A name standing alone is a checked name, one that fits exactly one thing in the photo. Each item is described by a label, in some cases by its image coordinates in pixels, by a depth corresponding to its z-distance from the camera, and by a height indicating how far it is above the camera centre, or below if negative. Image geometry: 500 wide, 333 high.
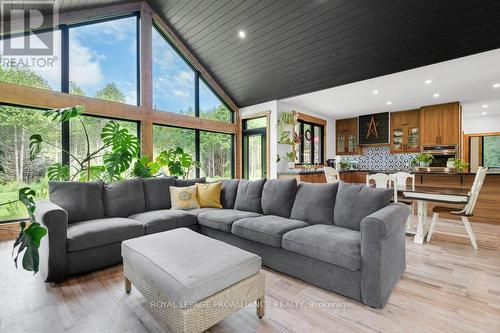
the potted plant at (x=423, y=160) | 5.83 +0.08
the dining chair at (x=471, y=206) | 2.90 -0.53
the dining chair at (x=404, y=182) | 3.66 -0.34
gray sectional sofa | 1.86 -0.66
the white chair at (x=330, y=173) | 4.34 -0.18
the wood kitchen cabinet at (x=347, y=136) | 7.81 +0.93
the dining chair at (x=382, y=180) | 3.29 -0.24
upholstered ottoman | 1.34 -0.72
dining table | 2.97 -0.44
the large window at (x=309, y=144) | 6.90 +0.63
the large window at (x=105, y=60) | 4.23 +2.02
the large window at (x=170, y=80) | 5.30 +2.00
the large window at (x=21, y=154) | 3.58 +0.17
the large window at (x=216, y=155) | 6.18 +0.26
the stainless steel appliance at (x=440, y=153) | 5.89 +0.25
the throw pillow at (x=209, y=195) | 3.62 -0.48
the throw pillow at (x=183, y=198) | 3.49 -0.51
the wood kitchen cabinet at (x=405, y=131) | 6.64 +0.93
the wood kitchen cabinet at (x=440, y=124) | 5.84 +1.00
